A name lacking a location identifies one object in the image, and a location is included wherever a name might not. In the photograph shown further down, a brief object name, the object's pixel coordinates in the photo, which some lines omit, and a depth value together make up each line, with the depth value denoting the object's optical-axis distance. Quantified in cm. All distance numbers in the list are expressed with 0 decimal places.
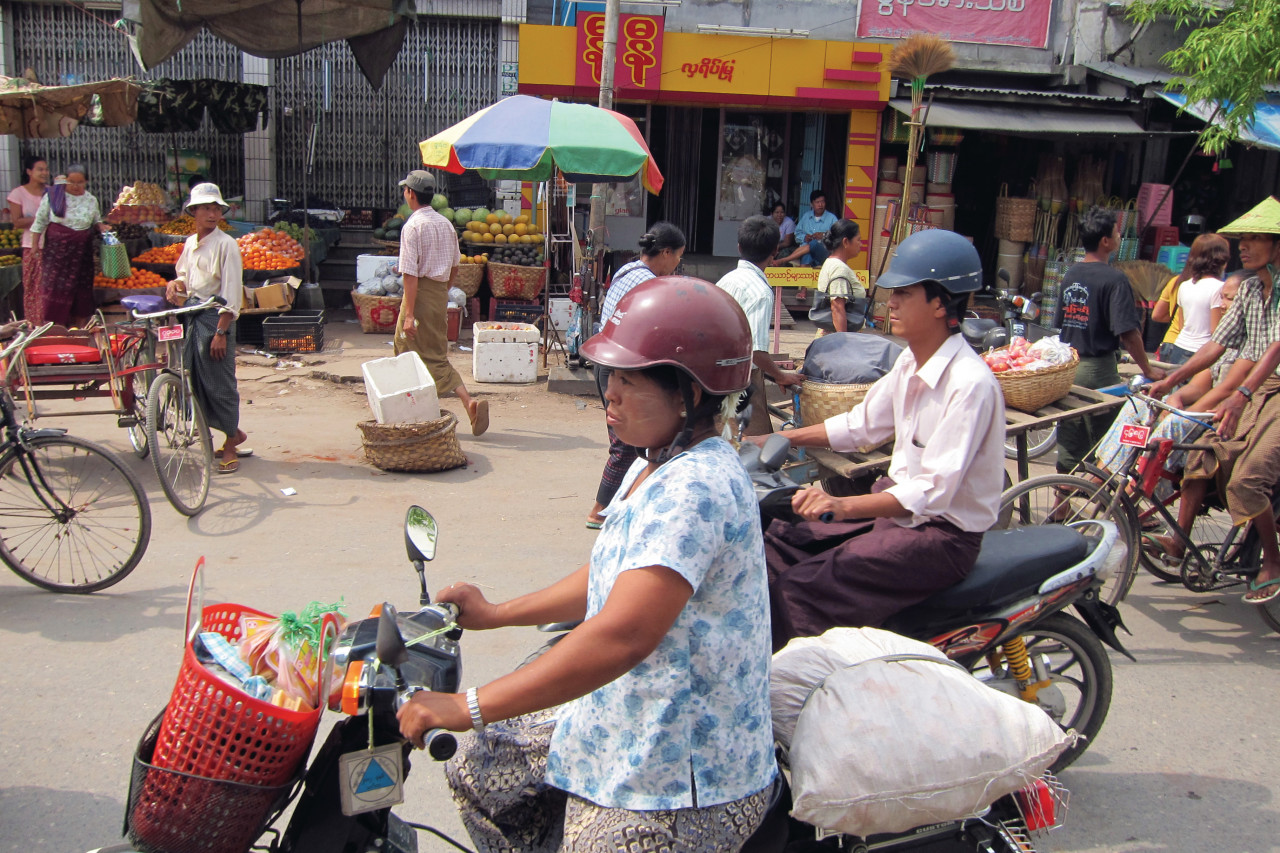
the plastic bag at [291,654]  185
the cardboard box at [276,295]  1076
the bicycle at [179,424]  578
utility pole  981
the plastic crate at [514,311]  1177
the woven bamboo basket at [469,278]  1170
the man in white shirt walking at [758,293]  522
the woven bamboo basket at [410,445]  662
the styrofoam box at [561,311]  1088
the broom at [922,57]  958
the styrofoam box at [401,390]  676
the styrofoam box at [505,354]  952
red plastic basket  171
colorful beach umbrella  805
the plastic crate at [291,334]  1045
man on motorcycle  290
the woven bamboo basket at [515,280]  1166
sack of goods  203
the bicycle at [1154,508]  467
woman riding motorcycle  172
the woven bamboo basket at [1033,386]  475
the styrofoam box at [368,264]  1152
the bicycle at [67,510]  442
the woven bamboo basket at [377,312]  1135
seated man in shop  1290
